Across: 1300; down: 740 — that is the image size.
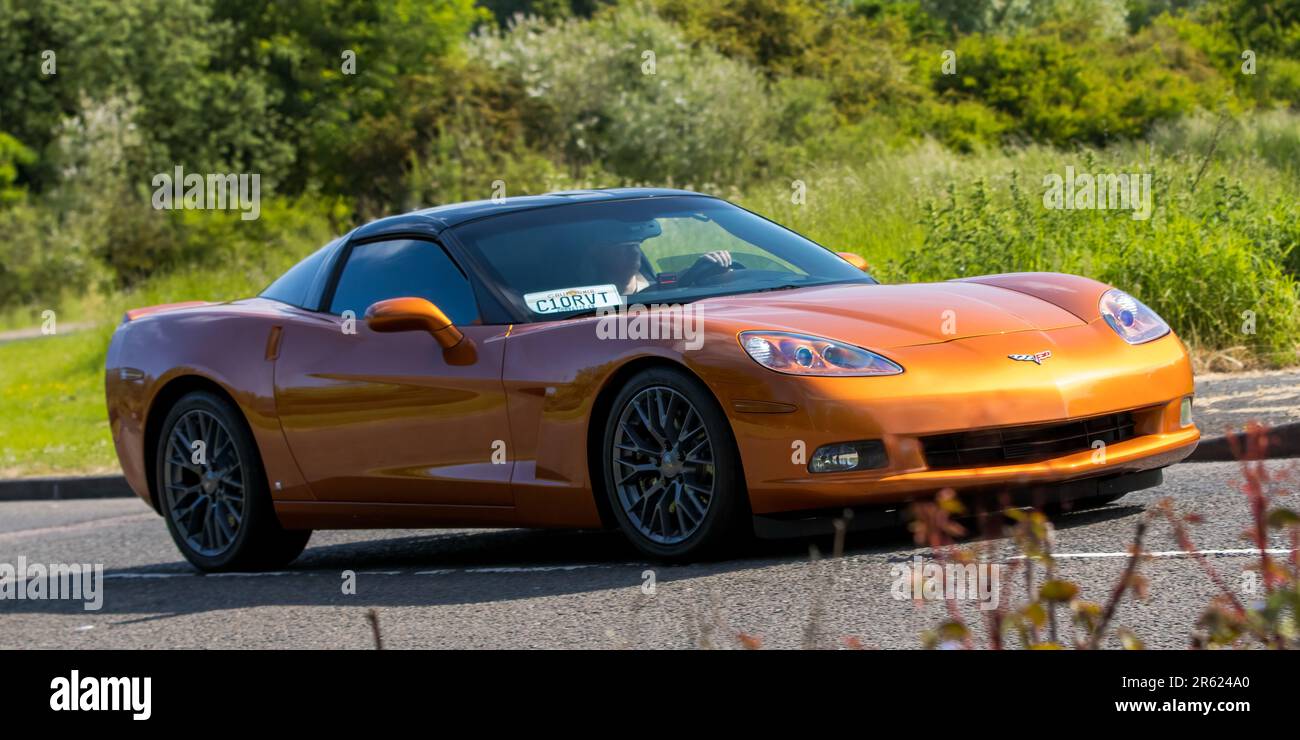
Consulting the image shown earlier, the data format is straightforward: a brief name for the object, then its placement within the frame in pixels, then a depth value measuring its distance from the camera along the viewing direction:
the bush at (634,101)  29.44
